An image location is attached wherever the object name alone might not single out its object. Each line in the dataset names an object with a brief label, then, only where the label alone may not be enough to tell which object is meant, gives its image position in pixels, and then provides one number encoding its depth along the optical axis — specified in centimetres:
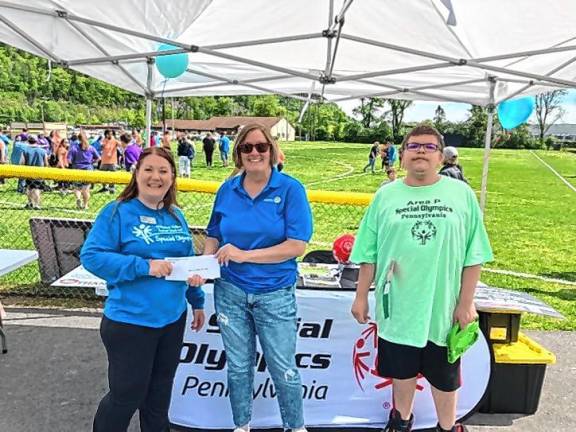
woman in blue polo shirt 271
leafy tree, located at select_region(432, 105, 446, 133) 9032
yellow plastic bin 360
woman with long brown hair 252
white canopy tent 412
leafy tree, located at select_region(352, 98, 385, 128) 10902
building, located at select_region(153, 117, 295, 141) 10138
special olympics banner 336
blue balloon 657
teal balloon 507
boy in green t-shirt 268
